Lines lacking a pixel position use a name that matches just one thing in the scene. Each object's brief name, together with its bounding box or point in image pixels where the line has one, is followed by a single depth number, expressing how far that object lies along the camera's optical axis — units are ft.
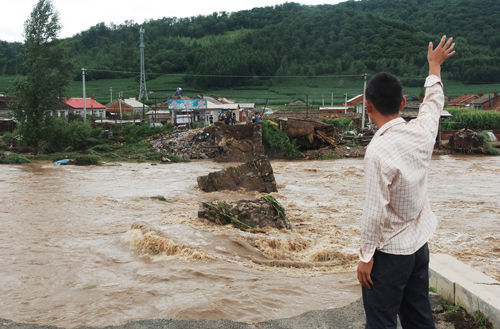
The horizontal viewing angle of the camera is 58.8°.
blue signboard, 120.16
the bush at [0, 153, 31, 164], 74.25
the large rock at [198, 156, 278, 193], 44.21
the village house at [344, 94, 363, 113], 220.43
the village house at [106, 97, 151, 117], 186.18
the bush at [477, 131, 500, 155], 85.23
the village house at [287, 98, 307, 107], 201.09
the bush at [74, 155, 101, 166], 72.79
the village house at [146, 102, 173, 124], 134.10
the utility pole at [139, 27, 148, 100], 192.89
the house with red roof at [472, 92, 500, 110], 176.96
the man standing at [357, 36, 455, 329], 7.67
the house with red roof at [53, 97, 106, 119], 176.86
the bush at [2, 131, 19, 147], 99.93
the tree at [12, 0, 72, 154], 90.27
